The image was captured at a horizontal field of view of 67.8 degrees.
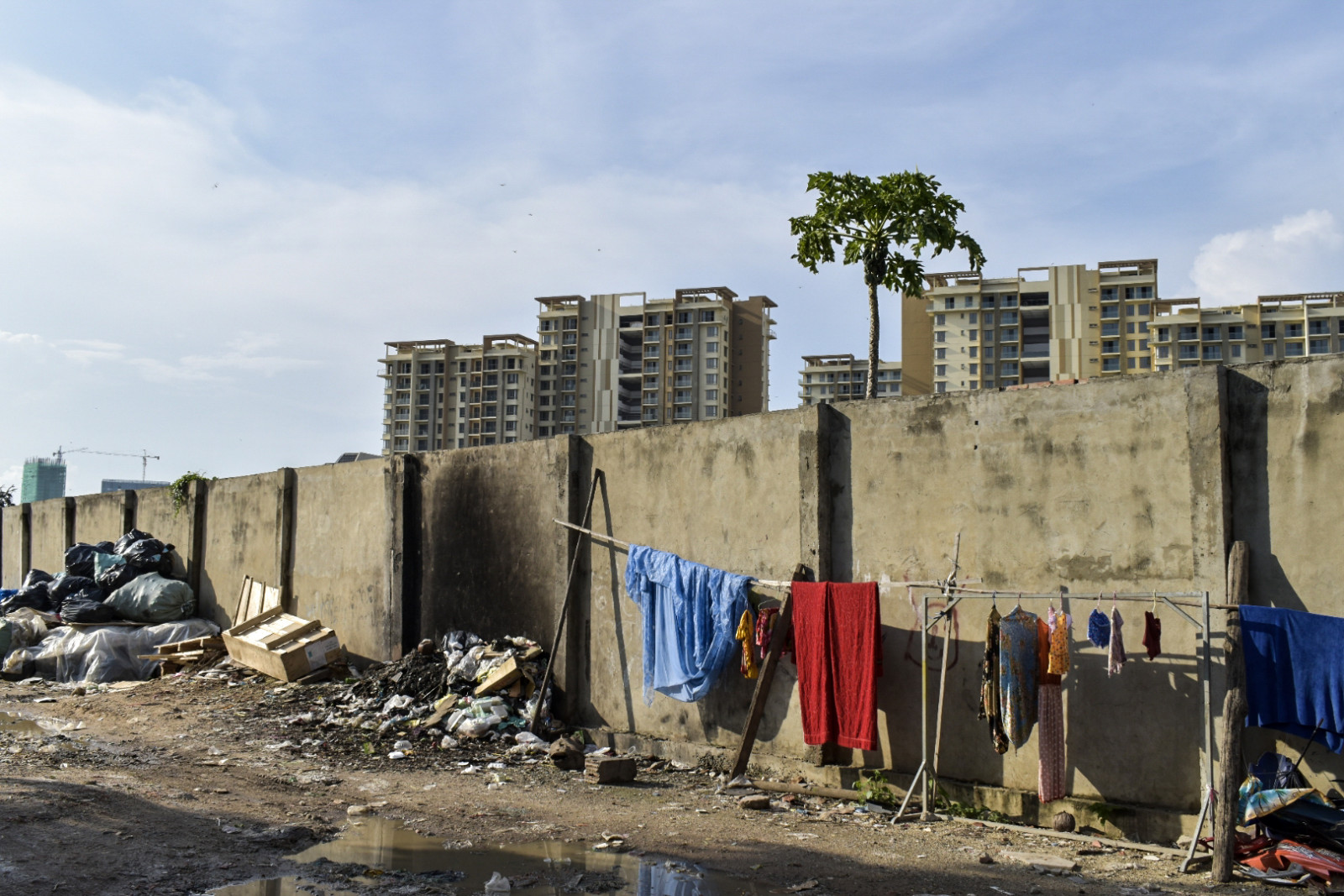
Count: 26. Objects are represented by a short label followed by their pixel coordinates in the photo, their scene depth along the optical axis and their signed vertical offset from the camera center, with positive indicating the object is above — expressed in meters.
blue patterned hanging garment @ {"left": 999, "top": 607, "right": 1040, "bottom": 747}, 5.66 -0.96
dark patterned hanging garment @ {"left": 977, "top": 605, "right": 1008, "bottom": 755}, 5.77 -1.08
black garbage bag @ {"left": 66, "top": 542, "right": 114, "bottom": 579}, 14.89 -0.91
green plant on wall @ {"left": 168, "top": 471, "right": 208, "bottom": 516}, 15.13 +0.14
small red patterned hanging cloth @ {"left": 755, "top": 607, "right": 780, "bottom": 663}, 6.99 -0.87
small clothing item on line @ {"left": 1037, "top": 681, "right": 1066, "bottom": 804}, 5.66 -1.36
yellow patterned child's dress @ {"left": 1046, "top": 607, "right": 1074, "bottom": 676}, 5.55 -0.79
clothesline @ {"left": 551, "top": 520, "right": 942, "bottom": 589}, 7.05 -0.35
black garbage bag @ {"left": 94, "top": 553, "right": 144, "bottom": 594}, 14.09 -1.04
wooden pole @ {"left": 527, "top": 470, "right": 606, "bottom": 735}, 8.37 -1.04
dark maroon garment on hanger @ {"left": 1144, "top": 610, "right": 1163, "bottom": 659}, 5.33 -0.68
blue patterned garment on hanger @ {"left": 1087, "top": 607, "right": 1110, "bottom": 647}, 5.45 -0.67
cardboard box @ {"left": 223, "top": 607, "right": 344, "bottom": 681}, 10.79 -1.61
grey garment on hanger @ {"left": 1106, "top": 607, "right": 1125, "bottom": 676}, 5.38 -0.77
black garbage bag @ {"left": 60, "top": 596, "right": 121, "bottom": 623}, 13.01 -1.46
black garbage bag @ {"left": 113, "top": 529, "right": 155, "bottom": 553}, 15.12 -0.62
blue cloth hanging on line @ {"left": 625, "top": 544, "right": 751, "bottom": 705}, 7.30 -0.87
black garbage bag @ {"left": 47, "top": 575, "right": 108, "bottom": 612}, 14.12 -1.26
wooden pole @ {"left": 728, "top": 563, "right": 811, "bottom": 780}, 6.88 -1.20
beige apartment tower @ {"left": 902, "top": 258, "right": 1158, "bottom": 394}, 85.00 +15.71
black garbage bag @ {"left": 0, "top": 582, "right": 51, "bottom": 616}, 14.28 -1.45
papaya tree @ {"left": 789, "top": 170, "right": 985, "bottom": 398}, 16.14 +4.59
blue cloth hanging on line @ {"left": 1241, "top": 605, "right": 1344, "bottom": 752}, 4.84 -0.81
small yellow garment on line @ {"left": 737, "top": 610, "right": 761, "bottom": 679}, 7.11 -0.99
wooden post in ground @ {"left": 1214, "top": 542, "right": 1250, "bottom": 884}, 4.78 -1.08
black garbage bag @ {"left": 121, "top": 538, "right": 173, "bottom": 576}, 14.55 -0.83
